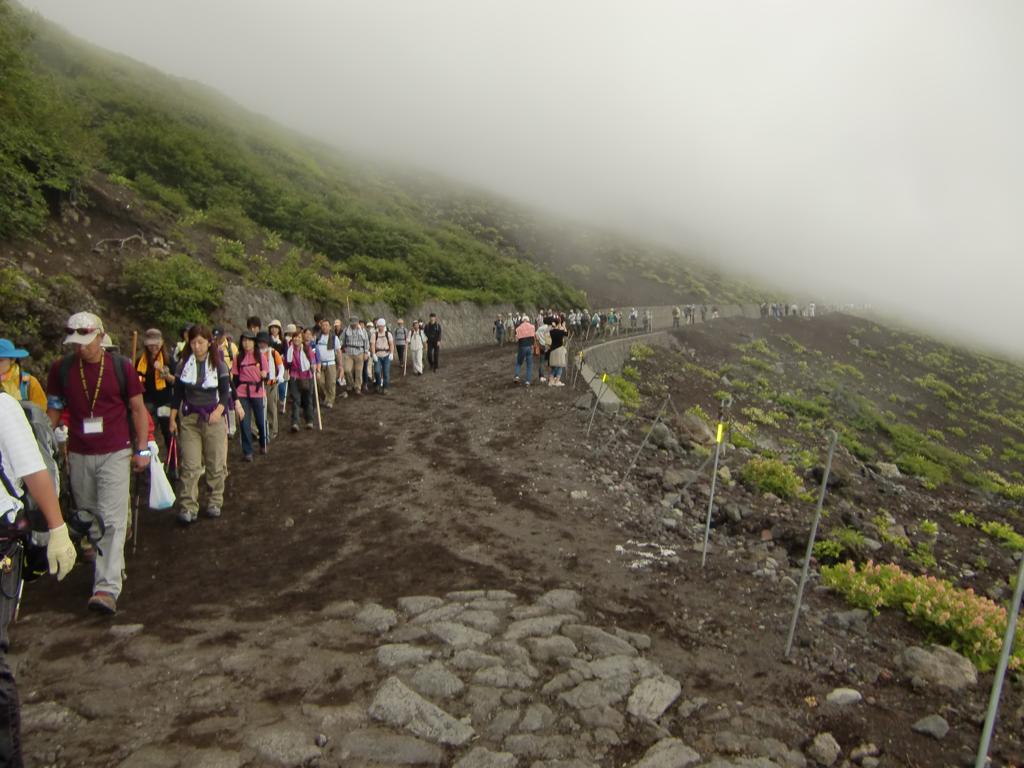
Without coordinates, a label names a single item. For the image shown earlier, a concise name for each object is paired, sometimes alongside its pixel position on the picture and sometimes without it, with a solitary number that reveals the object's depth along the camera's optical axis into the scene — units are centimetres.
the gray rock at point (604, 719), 434
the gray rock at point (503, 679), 475
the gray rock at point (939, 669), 532
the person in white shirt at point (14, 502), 311
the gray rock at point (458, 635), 531
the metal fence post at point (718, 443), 750
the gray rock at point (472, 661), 495
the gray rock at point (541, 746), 401
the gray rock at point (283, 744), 376
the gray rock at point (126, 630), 536
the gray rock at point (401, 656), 491
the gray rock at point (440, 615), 573
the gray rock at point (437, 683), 458
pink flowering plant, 588
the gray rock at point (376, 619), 558
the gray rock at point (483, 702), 437
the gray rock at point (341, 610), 584
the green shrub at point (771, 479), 1323
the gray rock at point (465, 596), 623
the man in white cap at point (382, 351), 1786
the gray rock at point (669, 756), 399
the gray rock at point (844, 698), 487
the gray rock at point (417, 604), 595
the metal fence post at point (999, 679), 349
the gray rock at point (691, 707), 459
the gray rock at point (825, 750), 419
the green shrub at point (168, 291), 1522
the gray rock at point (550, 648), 518
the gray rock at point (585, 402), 1523
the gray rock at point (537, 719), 427
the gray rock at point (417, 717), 410
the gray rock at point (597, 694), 458
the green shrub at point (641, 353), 2953
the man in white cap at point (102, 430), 573
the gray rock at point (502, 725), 417
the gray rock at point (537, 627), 553
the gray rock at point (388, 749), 384
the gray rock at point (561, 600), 616
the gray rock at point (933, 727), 458
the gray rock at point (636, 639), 551
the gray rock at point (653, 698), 454
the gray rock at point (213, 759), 363
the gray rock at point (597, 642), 531
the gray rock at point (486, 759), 386
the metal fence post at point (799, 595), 535
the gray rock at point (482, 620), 563
